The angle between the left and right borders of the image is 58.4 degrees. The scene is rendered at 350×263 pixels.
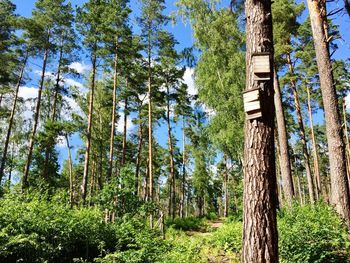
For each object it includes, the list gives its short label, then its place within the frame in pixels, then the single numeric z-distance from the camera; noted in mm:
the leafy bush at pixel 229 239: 8729
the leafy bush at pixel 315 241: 5914
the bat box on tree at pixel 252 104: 3676
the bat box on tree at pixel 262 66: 3811
